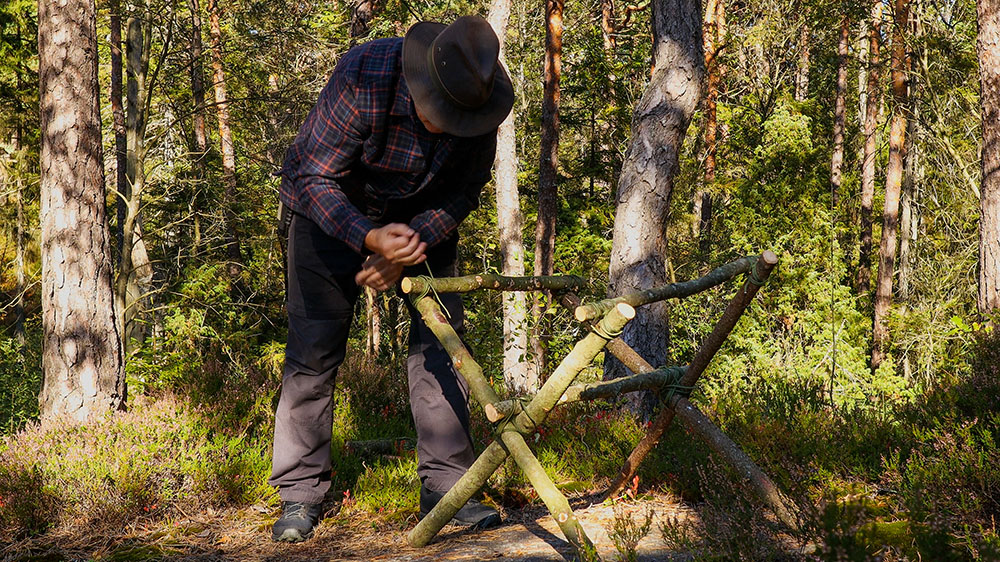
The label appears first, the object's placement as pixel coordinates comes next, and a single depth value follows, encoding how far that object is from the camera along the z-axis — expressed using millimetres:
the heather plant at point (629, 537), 2566
